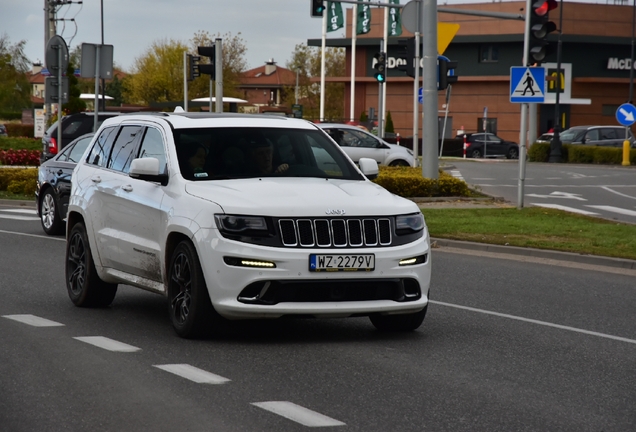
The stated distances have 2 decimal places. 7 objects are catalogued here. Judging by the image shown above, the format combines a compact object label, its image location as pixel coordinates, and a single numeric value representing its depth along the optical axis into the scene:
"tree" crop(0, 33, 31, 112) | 93.44
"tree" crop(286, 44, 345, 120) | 109.19
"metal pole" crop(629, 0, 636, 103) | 66.41
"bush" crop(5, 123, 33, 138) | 76.27
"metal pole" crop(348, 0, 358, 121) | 70.56
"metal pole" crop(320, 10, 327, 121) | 70.96
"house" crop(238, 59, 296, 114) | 167.80
